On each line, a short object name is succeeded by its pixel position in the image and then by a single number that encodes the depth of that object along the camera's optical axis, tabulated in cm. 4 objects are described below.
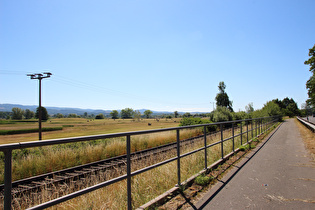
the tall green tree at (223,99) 6781
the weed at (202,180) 429
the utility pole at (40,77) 2970
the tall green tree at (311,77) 2961
